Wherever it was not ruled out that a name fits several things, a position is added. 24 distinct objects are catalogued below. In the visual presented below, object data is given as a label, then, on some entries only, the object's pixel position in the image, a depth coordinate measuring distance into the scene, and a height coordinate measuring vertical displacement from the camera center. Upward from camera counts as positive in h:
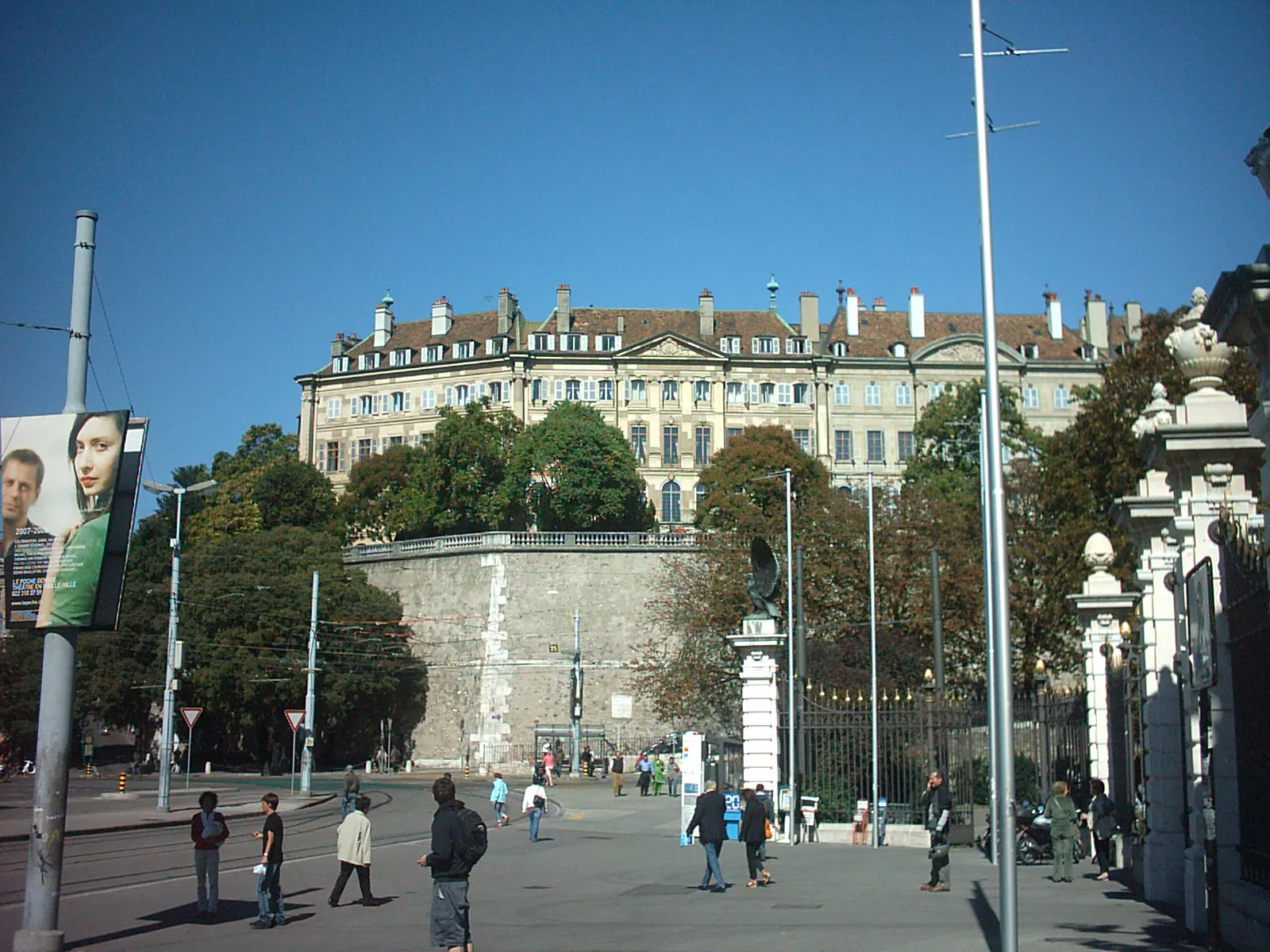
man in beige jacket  17.25 -1.79
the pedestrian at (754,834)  19.64 -1.73
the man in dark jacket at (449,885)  12.19 -1.56
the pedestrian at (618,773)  47.44 -2.26
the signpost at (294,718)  41.81 -0.45
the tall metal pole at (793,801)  27.80 -1.80
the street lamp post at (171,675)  37.09 +0.74
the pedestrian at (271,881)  15.45 -1.95
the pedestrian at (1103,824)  21.03 -1.66
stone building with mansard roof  93.75 +22.32
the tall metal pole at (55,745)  13.06 -0.43
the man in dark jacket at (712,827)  19.00 -1.60
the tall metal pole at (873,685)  26.84 +0.50
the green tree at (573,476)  82.12 +13.38
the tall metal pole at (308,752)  45.88 -1.58
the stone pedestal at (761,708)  27.89 +0.02
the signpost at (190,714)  40.69 -0.38
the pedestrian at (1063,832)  19.89 -1.68
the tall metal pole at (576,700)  64.88 +0.32
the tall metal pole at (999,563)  11.17 +1.28
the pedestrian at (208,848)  15.79 -1.64
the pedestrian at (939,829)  18.44 -1.56
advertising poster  13.87 +1.81
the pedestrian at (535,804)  27.92 -1.94
